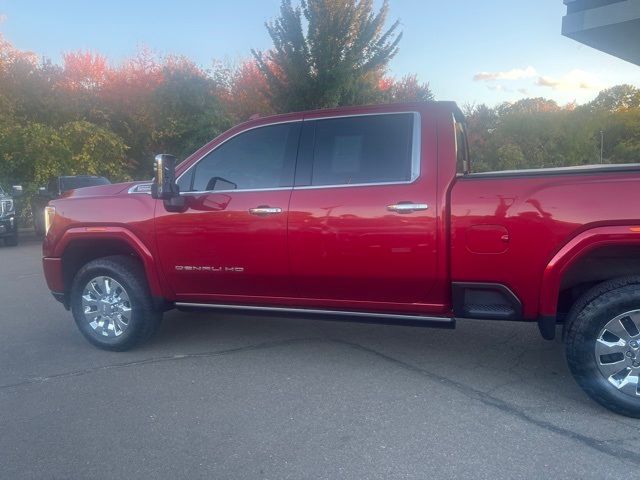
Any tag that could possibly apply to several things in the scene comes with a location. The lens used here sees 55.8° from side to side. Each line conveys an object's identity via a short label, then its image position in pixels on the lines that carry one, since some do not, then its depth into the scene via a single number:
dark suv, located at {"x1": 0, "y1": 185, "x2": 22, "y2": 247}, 14.38
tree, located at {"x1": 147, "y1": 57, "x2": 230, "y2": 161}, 22.87
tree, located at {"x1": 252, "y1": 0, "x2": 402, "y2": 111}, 20.28
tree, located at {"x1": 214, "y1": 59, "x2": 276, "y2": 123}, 28.58
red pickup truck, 3.86
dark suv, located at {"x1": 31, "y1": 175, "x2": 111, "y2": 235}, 16.05
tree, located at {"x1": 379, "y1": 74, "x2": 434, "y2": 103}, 24.59
